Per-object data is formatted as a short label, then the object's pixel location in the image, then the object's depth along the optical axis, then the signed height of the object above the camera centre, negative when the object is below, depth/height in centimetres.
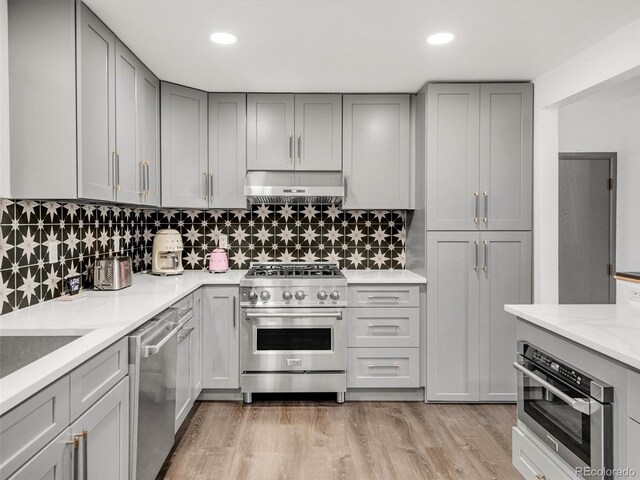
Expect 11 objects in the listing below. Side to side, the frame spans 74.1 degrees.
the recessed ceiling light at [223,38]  231 +110
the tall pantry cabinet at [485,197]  306 +28
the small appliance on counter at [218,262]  344 -21
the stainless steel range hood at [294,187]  318 +37
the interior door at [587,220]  384 +15
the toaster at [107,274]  256 -23
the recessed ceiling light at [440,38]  230 +109
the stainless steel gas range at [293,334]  303 -71
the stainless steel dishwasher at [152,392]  177 -72
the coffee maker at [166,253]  327 -14
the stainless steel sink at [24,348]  148 -41
